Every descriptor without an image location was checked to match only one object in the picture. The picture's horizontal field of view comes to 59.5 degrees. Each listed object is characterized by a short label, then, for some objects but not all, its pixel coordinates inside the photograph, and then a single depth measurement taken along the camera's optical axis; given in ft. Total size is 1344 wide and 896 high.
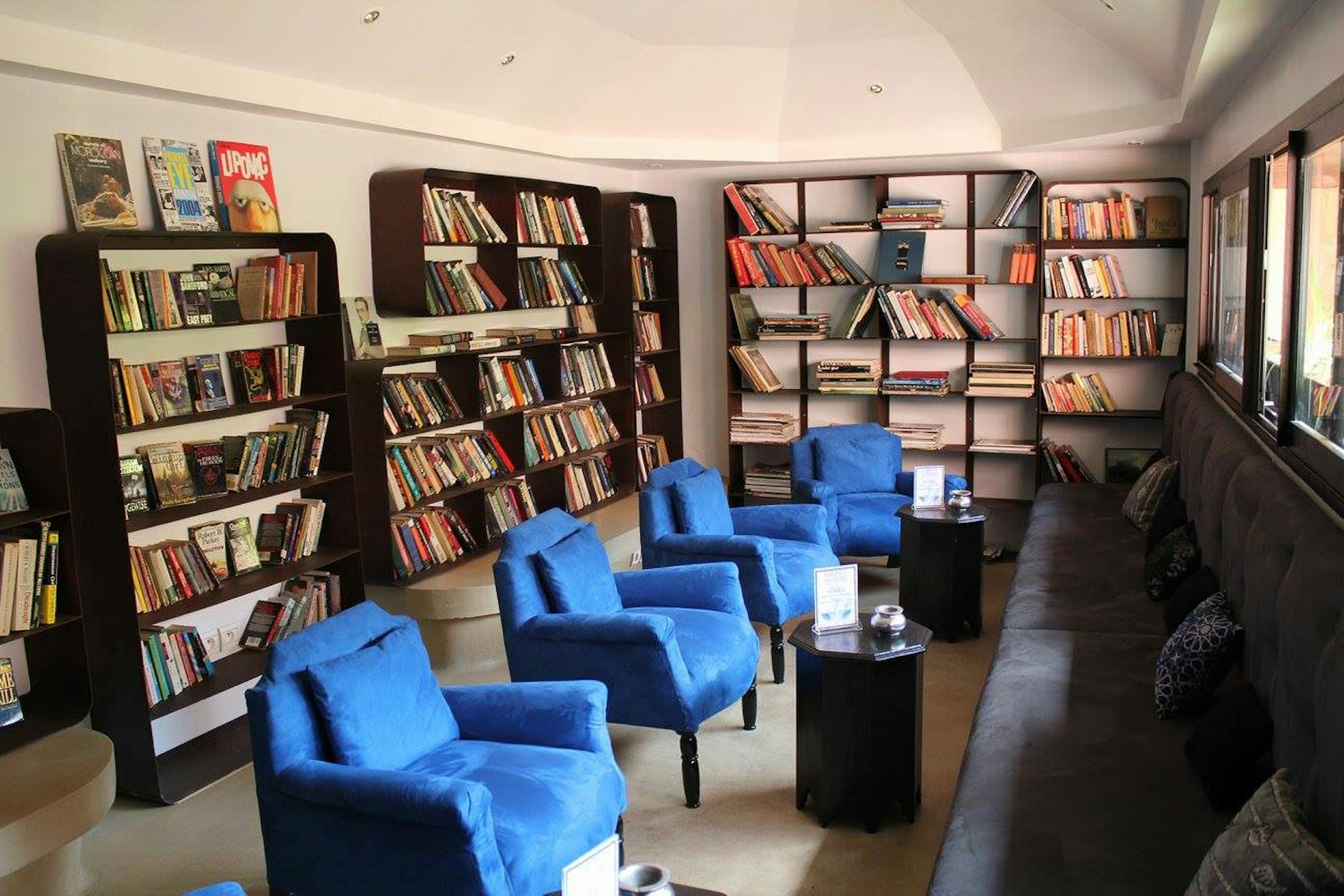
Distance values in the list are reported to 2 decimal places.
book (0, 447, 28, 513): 10.86
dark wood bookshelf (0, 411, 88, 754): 10.82
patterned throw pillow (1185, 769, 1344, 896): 5.79
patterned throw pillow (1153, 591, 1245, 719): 9.85
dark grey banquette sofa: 7.43
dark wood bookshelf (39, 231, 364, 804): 11.55
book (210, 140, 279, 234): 13.71
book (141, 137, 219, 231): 12.85
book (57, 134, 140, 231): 11.93
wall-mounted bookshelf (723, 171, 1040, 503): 22.49
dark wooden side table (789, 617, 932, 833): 11.12
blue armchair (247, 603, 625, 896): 8.54
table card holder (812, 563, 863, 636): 11.87
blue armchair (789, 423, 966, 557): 20.12
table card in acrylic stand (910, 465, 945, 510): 17.08
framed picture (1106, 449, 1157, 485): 21.84
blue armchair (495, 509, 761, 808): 12.05
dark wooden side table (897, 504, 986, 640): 16.66
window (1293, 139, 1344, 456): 9.71
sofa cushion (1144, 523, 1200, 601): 13.25
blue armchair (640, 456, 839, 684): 15.48
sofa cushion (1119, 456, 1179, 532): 16.78
